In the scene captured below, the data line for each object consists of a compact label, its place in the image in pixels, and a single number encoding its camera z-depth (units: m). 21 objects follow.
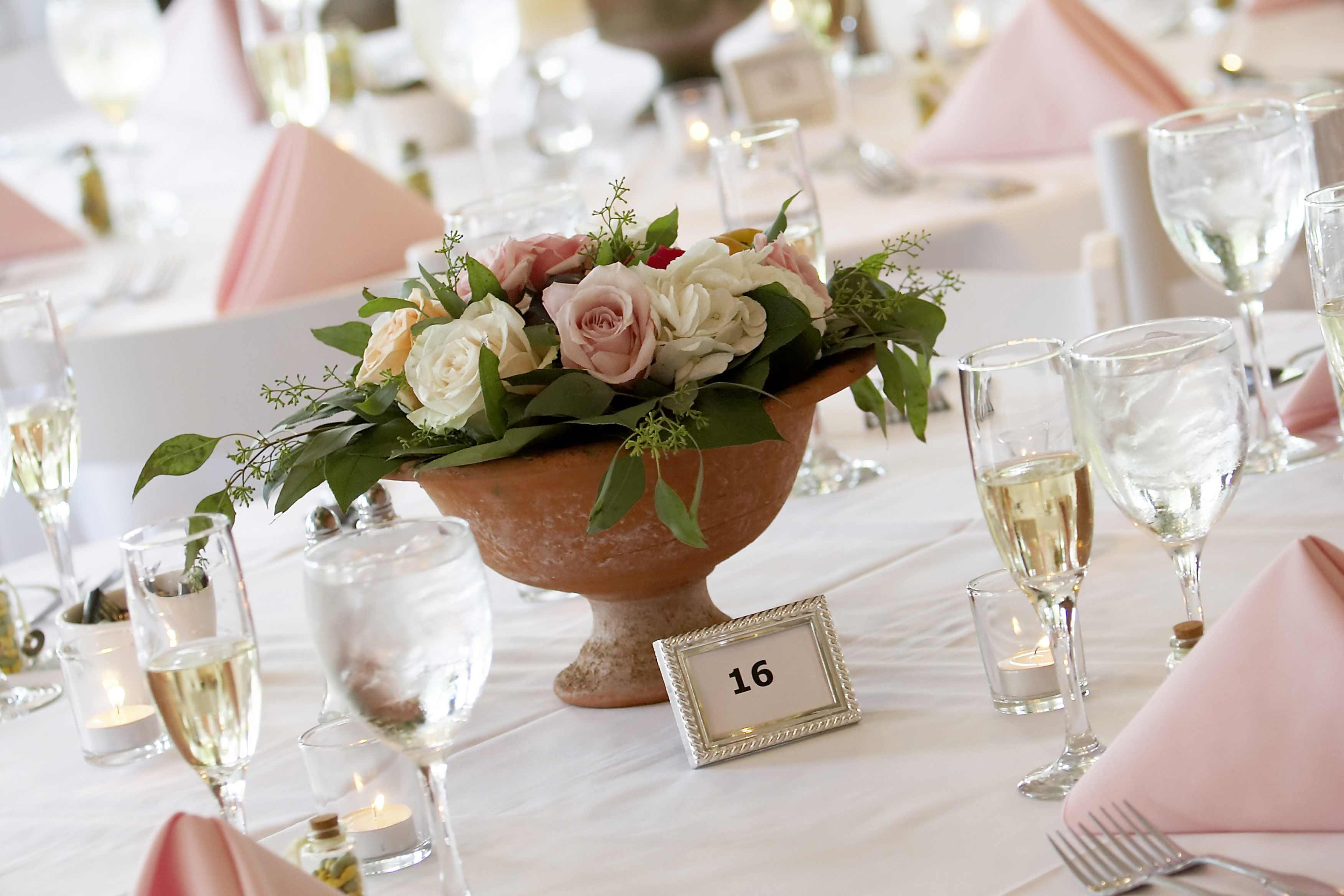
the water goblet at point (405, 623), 1.53
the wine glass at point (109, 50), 4.19
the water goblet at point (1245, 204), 1.95
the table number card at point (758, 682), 1.73
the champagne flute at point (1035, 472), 1.60
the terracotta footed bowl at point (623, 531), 1.73
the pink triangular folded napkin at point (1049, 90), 3.14
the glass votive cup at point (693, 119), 3.79
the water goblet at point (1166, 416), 1.62
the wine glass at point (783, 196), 2.15
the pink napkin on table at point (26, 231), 4.16
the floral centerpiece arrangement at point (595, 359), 1.70
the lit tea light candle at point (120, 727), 1.86
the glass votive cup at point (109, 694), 1.86
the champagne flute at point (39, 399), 2.00
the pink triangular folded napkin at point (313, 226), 2.97
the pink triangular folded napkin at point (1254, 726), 1.56
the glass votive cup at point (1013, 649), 1.71
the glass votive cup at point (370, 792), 1.67
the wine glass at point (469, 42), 3.70
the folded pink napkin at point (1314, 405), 2.02
